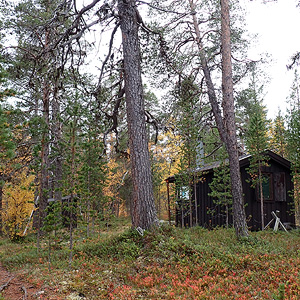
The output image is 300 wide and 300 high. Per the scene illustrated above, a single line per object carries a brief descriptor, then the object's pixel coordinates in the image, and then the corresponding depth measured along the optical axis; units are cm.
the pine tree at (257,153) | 1354
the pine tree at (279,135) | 2515
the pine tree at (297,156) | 1388
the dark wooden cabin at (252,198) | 1442
